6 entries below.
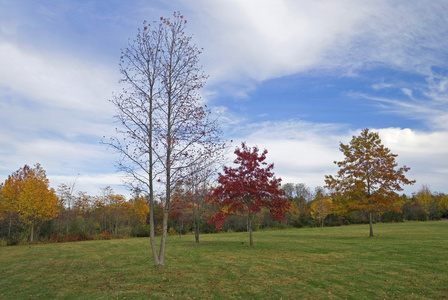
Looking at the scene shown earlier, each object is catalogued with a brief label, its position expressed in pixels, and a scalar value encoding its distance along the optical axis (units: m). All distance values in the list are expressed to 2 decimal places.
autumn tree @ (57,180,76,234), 38.12
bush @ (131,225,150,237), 38.03
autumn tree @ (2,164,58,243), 28.05
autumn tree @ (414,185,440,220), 61.09
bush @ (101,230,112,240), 33.78
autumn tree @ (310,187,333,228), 45.81
